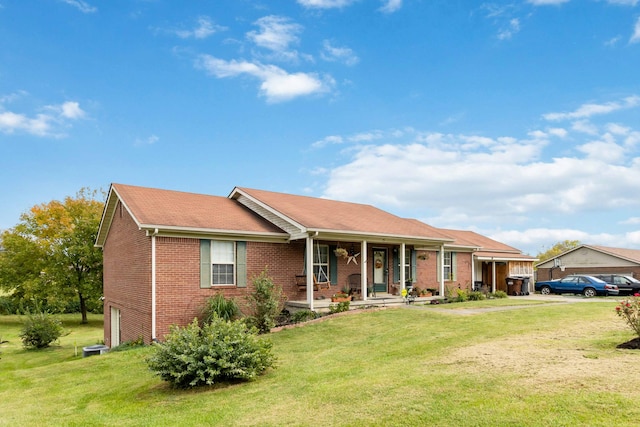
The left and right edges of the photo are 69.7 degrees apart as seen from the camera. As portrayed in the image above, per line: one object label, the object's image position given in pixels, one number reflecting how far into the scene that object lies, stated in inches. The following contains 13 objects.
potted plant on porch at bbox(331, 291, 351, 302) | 698.8
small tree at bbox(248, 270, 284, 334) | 584.1
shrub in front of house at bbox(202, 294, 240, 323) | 604.7
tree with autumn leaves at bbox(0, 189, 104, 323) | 1273.4
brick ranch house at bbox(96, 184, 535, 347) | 601.9
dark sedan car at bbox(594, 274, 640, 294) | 1078.4
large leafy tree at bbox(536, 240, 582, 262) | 2706.9
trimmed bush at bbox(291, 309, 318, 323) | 623.6
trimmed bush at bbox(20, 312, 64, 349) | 761.0
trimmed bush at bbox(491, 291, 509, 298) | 924.3
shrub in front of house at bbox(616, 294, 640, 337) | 350.9
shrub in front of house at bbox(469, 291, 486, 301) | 857.5
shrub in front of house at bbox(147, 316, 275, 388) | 350.0
